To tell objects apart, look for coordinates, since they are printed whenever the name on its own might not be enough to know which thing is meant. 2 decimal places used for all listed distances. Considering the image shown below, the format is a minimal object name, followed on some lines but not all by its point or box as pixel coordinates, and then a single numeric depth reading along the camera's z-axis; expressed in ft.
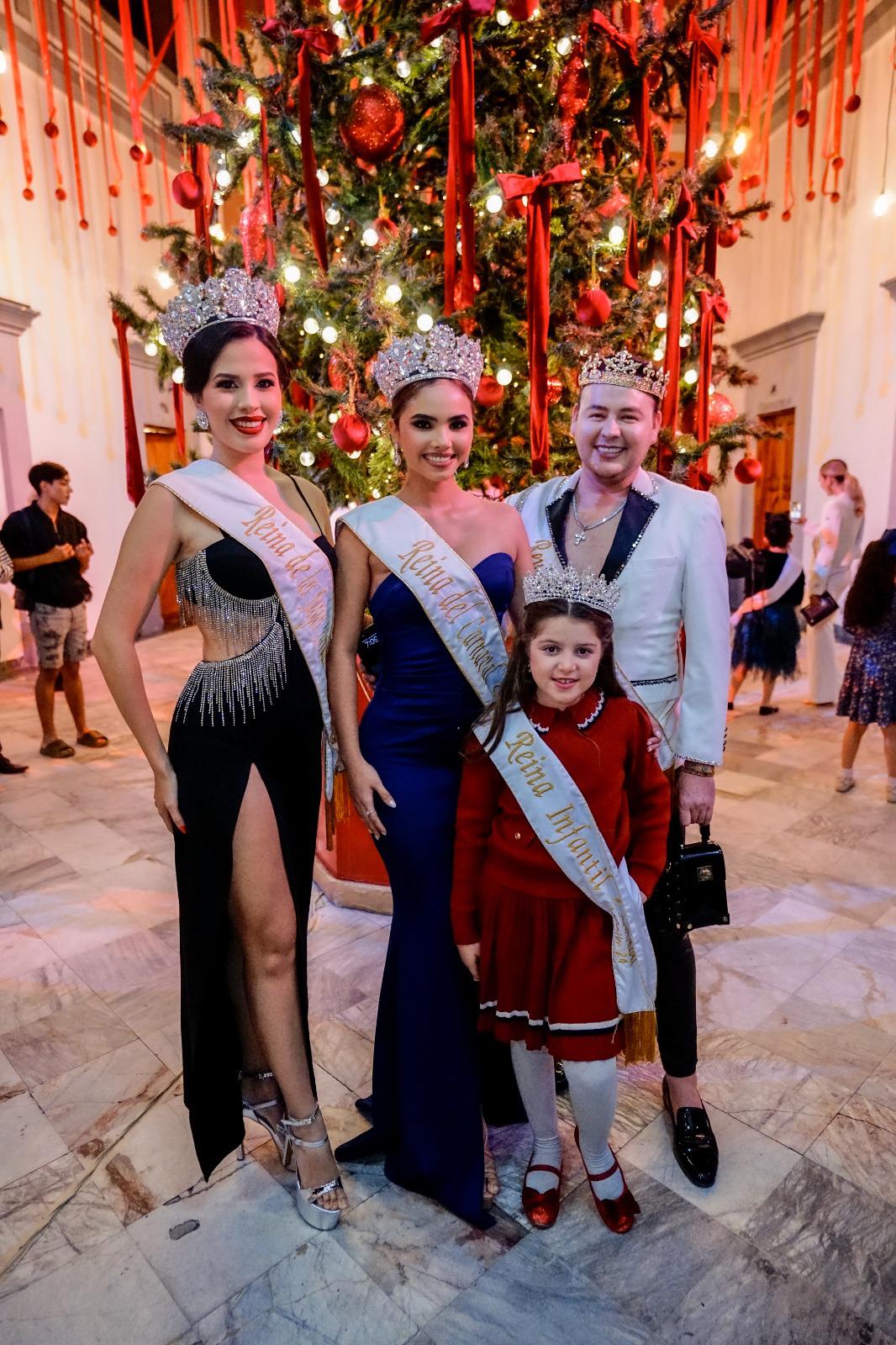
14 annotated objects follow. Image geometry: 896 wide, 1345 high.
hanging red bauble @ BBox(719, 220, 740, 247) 8.87
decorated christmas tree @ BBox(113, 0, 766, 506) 7.11
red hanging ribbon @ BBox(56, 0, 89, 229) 12.68
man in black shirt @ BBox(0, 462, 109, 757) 13.00
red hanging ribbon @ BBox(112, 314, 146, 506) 9.35
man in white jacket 4.45
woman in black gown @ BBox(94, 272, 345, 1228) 4.13
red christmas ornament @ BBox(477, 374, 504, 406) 7.51
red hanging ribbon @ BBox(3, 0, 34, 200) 11.86
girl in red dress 4.07
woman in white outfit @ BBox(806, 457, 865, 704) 15.06
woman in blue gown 4.30
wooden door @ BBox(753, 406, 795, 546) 24.23
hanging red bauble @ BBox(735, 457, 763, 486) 9.60
